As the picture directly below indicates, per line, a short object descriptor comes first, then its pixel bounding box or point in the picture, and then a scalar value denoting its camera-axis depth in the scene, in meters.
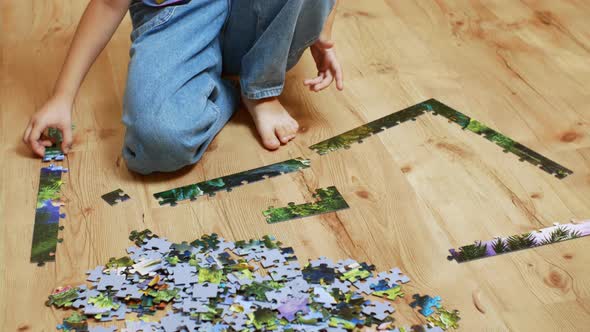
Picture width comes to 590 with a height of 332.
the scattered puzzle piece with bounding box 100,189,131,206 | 1.38
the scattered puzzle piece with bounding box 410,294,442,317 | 1.25
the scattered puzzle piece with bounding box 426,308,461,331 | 1.23
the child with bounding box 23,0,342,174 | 1.39
